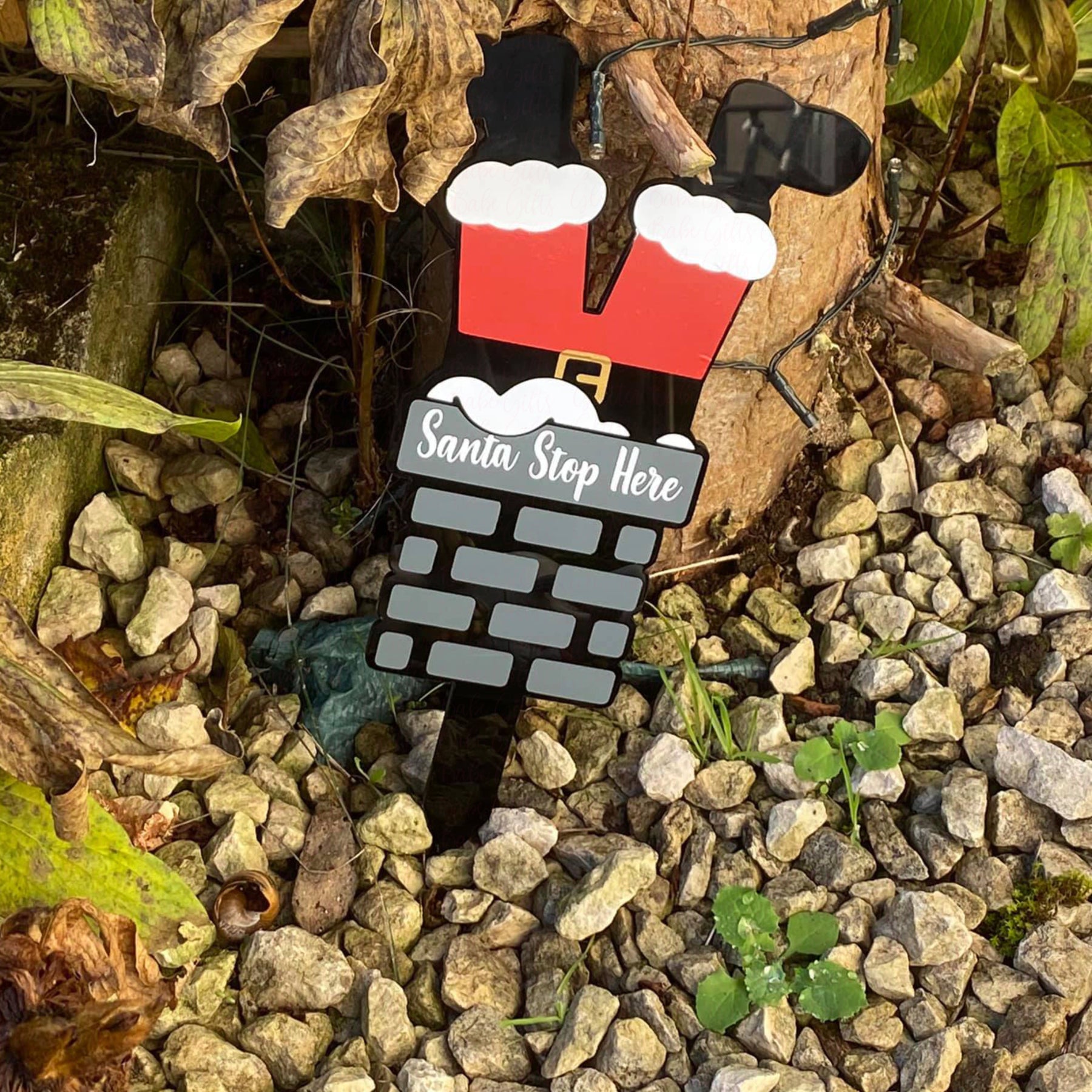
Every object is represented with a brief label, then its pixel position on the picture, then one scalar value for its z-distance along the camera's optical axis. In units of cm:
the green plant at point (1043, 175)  73
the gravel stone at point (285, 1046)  60
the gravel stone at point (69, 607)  67
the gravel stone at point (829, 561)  72
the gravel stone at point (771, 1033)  60
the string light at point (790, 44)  59
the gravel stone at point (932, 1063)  60
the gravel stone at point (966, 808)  65
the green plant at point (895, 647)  70
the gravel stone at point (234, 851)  64
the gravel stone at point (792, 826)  65
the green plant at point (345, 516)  73
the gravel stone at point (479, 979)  62
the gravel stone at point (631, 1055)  60
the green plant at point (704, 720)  67
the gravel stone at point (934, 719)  68
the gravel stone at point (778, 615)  71
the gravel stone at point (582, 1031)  60
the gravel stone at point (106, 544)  69
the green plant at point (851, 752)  66
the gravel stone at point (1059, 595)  70
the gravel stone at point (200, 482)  72
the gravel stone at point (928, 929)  62
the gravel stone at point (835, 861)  65
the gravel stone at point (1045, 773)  65
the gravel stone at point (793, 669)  70
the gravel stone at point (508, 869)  65
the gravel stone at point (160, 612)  68
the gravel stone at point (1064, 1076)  59
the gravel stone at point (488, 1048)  61
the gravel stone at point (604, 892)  63
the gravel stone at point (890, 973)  62
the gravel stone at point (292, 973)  61
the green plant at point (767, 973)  61
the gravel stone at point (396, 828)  66
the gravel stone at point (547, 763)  67
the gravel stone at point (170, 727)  65
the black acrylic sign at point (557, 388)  58
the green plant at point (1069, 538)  72
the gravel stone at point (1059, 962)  62
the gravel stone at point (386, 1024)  61
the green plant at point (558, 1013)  61
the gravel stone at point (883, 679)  69
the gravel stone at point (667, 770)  66
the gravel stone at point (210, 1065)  59
